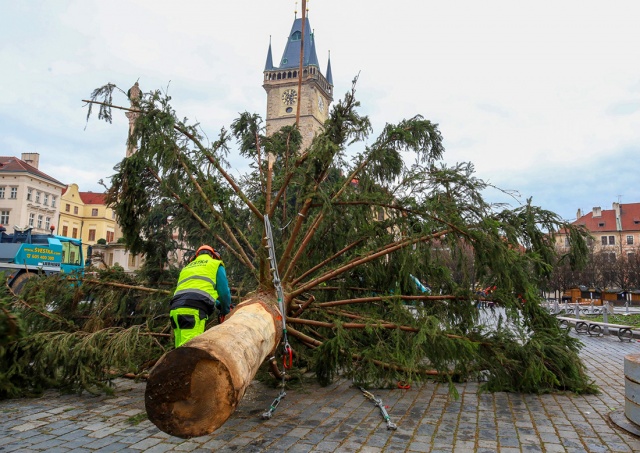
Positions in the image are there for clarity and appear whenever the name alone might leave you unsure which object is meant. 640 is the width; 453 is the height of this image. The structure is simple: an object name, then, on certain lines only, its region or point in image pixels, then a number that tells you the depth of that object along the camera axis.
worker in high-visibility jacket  4.37
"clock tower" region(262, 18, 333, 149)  75.12
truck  18.61
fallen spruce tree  5.61
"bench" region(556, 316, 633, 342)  12.17
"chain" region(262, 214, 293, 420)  4.77
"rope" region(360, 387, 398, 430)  4.47
